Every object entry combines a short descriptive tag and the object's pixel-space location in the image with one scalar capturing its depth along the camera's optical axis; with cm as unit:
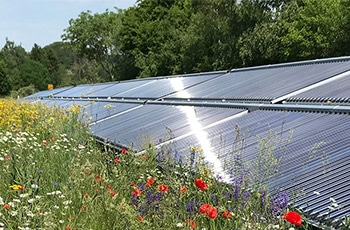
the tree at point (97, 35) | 5306
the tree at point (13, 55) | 8331
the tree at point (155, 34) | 3873
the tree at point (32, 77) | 6562
